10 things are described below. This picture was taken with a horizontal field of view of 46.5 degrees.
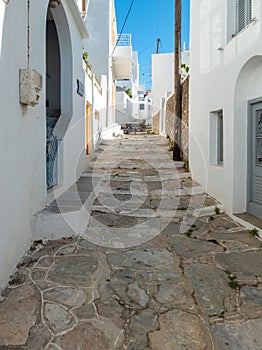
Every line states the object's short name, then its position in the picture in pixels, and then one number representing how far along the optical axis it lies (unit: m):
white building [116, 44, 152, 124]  24.06
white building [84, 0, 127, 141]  13.93
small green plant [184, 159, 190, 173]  8.32
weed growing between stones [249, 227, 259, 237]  4.64
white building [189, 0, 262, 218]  4.95
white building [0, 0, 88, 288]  3.00
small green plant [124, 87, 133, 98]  28.80
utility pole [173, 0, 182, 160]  9.33
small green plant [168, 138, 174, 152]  10.83
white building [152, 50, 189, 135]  19.31
